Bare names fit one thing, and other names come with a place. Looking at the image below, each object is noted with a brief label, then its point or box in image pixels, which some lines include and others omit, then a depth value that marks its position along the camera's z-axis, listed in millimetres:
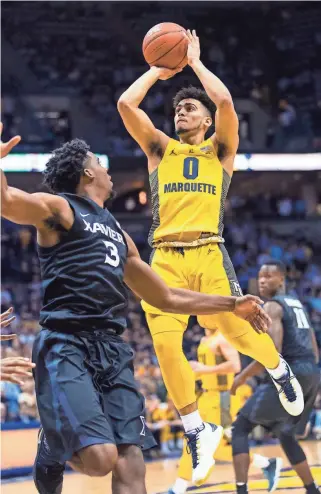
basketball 5719
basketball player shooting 5633
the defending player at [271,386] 6953
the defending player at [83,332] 3922
